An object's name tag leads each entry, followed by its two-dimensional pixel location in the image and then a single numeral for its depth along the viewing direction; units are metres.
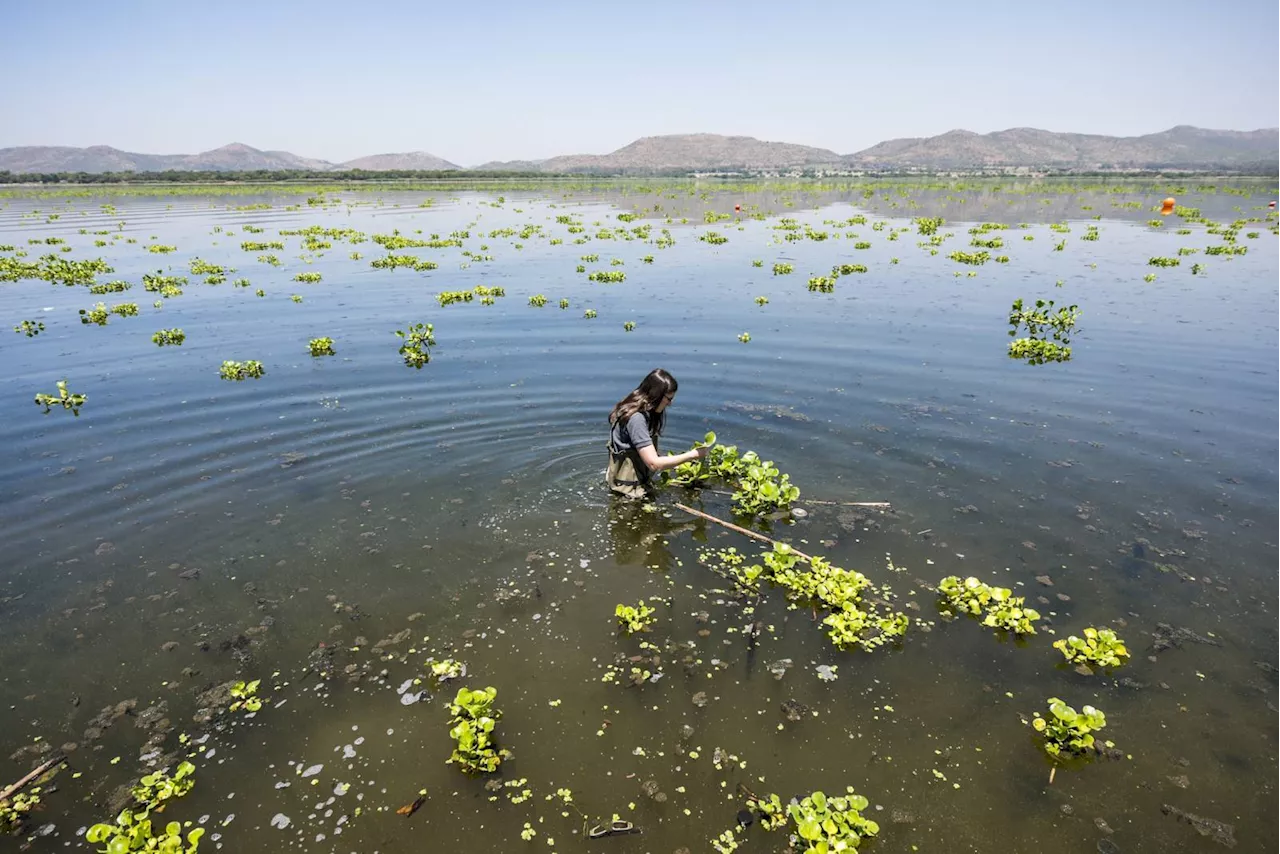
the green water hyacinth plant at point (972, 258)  31.53
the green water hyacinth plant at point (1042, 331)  17.94
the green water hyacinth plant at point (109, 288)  26.58
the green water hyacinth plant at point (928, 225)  44.09
